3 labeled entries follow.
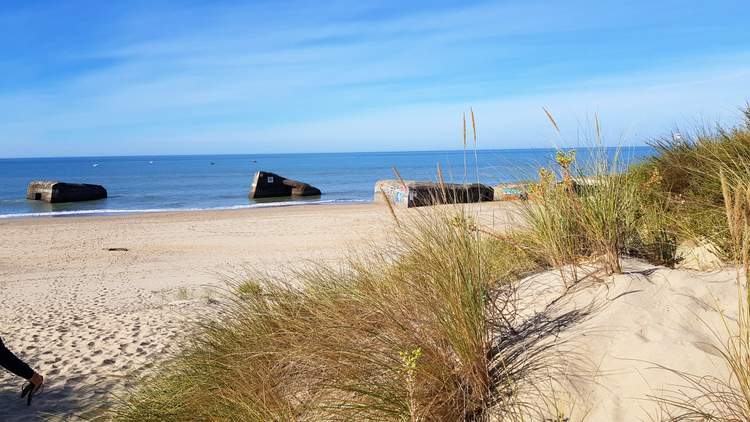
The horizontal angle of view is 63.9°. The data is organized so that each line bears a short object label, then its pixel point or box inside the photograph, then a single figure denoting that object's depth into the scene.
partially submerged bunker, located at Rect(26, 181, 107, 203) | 35.69
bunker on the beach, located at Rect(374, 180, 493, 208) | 23.58
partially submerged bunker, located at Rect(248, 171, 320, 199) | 38.53
